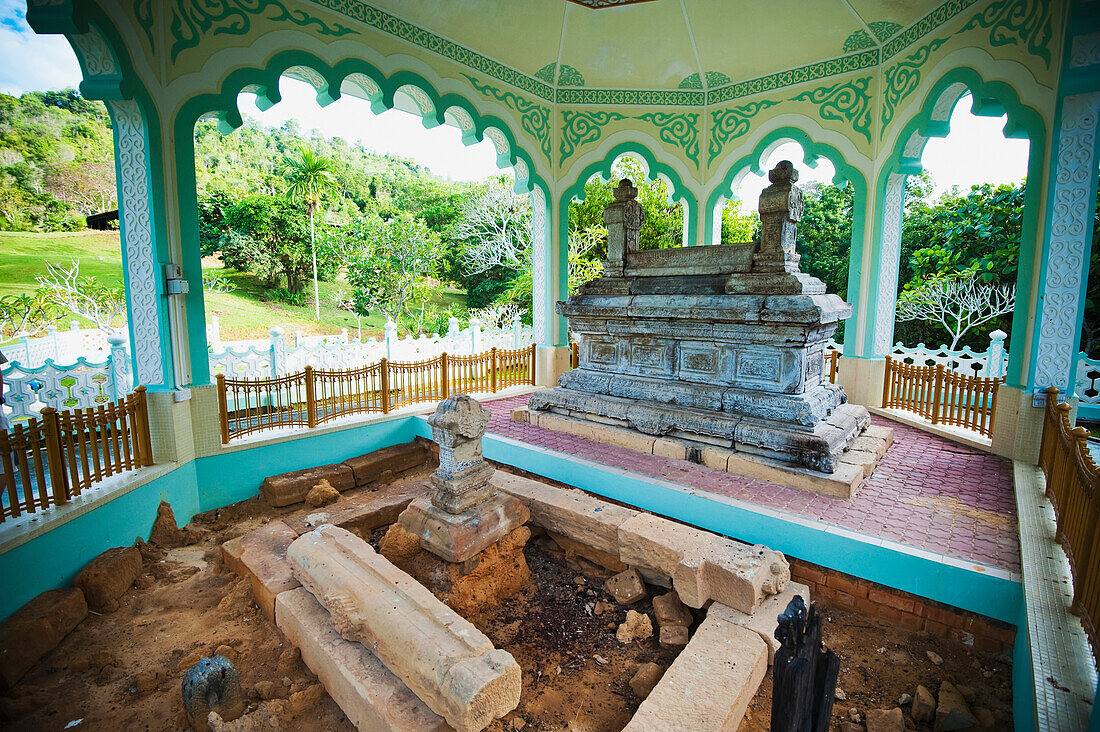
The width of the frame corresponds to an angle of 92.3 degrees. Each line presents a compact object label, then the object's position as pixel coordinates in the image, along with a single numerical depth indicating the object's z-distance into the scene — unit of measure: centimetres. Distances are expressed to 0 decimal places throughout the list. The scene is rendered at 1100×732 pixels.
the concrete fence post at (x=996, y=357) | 748
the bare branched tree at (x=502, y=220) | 1720
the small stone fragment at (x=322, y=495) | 584
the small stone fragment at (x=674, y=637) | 353
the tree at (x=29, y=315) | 1488
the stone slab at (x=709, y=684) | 255
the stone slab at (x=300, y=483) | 589
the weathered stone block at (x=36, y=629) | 322
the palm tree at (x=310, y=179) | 2111
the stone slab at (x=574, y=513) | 431
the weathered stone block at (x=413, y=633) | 252
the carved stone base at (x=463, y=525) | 408
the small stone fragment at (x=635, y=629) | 365
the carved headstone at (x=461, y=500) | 416
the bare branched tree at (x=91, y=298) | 1309
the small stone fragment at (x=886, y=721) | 278
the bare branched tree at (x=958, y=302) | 1316
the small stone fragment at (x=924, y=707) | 286
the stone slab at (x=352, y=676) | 264
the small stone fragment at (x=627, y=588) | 399
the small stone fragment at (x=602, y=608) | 396
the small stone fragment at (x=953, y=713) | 276
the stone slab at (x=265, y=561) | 382
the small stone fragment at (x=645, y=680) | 314
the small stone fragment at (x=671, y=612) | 364
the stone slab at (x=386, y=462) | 656
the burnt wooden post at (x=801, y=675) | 188
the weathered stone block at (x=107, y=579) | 397
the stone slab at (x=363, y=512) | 487
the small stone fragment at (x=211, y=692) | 288
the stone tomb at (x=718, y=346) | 523
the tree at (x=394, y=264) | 1886
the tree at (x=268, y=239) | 2198
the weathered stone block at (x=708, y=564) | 336
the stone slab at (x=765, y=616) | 315
